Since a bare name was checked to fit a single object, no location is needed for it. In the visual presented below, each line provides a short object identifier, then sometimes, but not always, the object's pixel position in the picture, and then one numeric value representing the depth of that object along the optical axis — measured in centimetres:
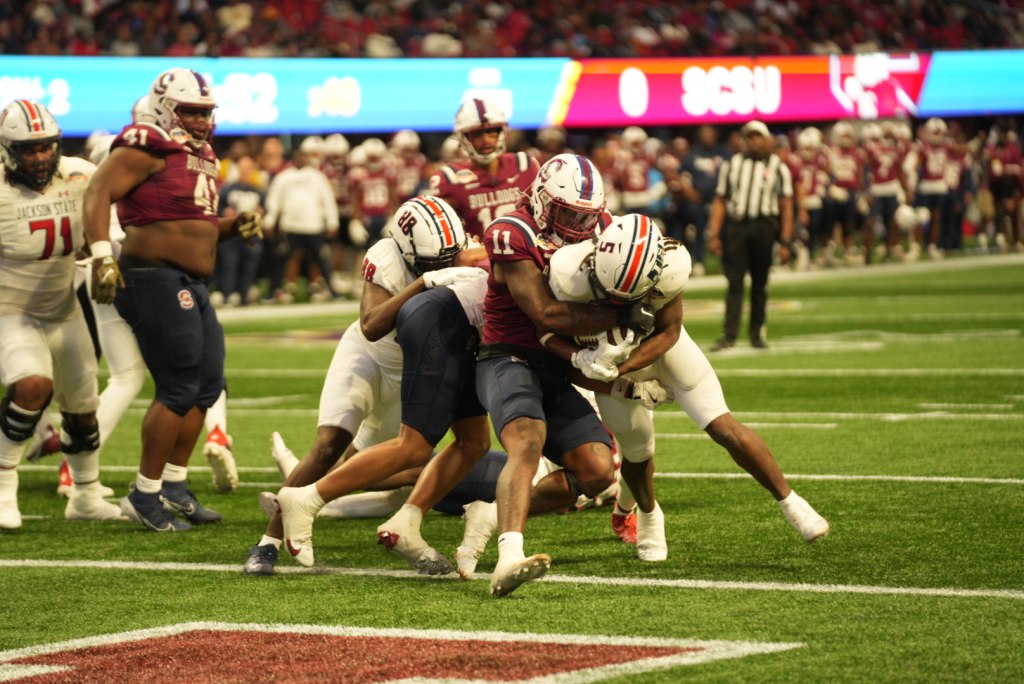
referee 2658
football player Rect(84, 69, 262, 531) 1357
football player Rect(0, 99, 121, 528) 1378
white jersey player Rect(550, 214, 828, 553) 1060
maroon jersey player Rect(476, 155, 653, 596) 1080
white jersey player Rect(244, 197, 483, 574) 1173
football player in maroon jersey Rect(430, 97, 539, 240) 1616
